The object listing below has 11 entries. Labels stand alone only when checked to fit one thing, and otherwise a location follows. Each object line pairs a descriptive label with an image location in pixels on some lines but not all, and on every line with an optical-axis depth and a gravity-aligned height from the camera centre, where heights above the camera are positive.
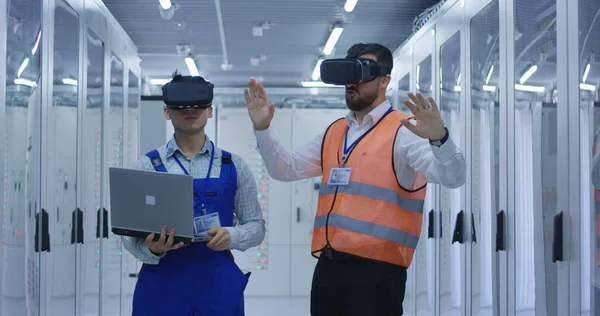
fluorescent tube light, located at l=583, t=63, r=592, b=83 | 2.67 +0.34
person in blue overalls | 2.83 -0.25
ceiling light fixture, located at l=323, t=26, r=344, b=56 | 8.44 +1.47
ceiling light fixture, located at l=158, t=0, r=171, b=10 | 7.15 +1.50
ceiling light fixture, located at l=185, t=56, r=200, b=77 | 10.66 +1.46
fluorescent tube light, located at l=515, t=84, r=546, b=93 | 3.10 +0.33
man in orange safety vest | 2.92 -0.11
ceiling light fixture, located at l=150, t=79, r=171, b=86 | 12.80 +1.41
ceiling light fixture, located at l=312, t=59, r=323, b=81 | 11.19 +1.41
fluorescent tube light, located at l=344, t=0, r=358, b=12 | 7.07 +1.49
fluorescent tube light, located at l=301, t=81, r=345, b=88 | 12.80 +1.39
